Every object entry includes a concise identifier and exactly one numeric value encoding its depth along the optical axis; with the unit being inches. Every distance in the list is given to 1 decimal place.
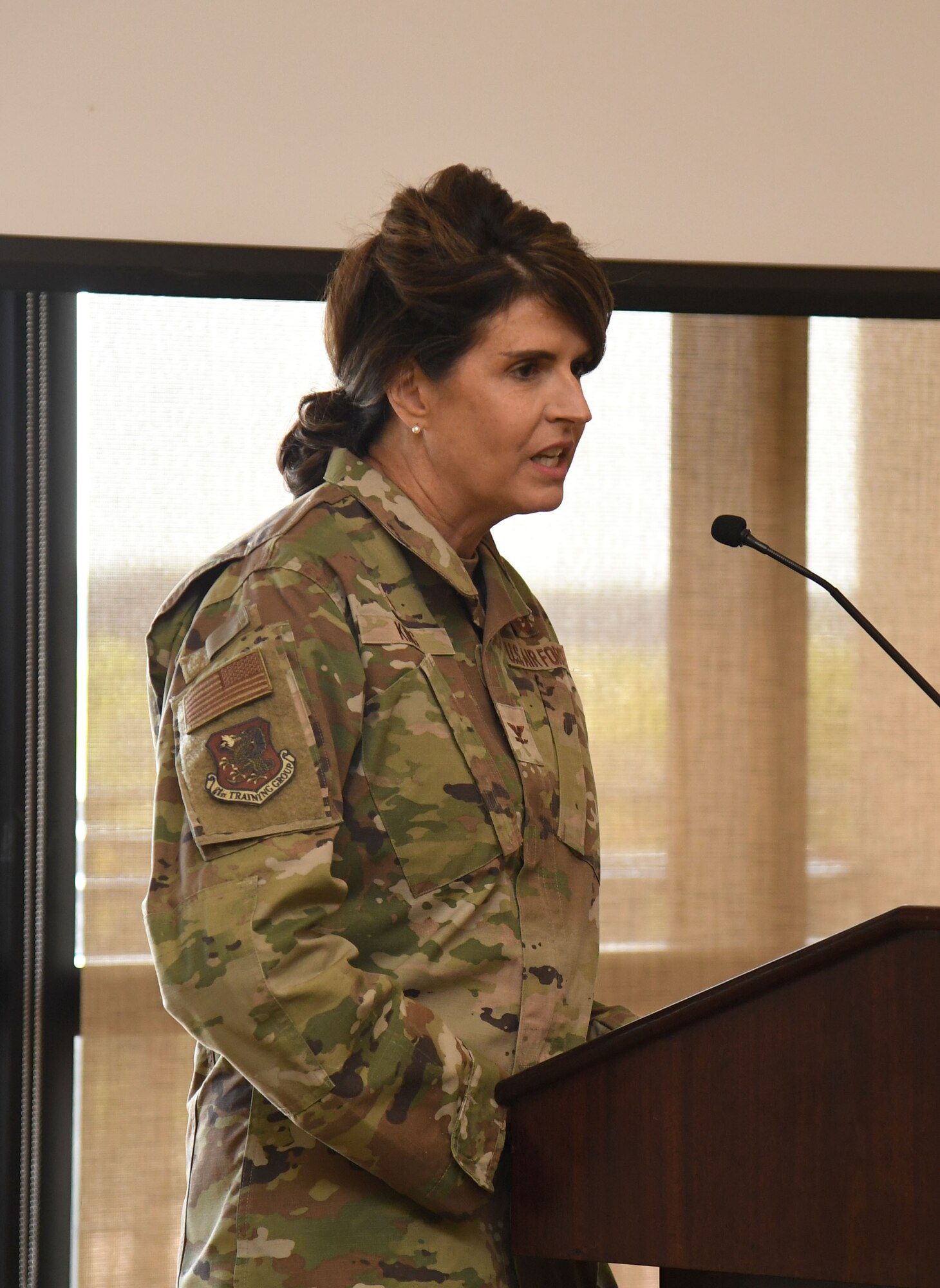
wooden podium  186.0
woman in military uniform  191.7
